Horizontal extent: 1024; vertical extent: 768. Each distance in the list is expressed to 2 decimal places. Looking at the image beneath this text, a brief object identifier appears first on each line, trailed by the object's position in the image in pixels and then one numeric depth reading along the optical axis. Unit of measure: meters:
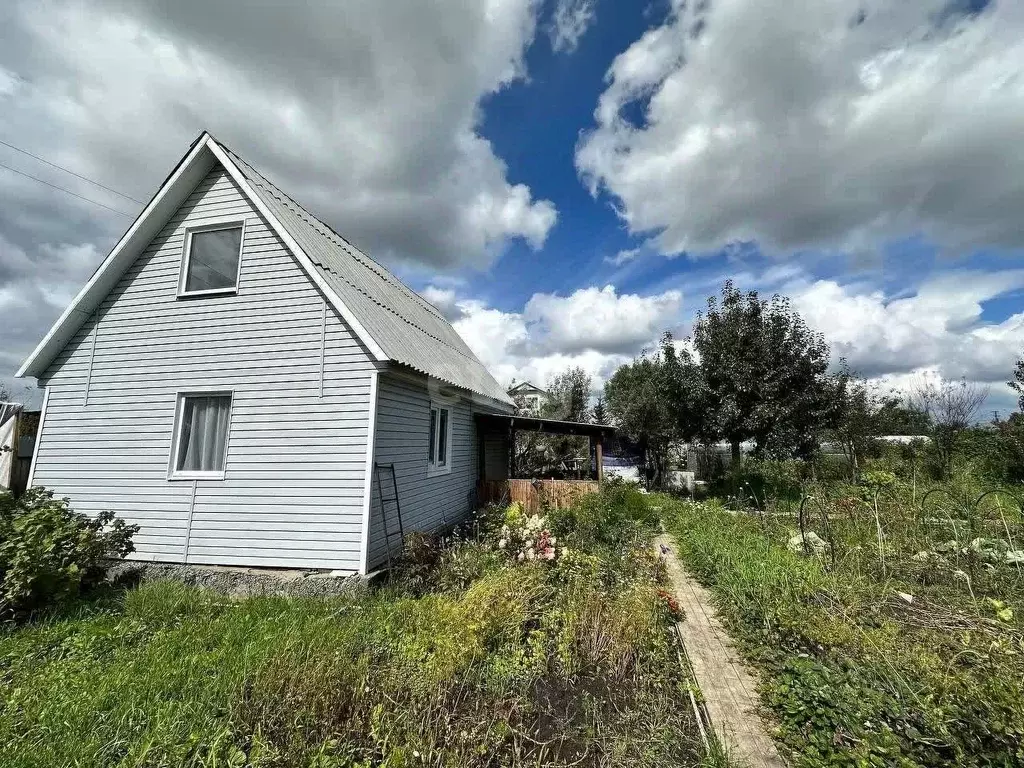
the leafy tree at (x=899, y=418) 17.78
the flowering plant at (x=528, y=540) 6.66
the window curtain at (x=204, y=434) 7.40
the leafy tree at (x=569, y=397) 29.56
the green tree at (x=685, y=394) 13.88
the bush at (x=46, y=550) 5.39
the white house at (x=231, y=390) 6.88
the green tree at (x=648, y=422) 17.31
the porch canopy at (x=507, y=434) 13.18
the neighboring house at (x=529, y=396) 30.92
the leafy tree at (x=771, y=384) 12.81
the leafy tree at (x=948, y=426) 15.40
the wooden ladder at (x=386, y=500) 7.06
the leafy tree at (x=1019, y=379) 13.20
